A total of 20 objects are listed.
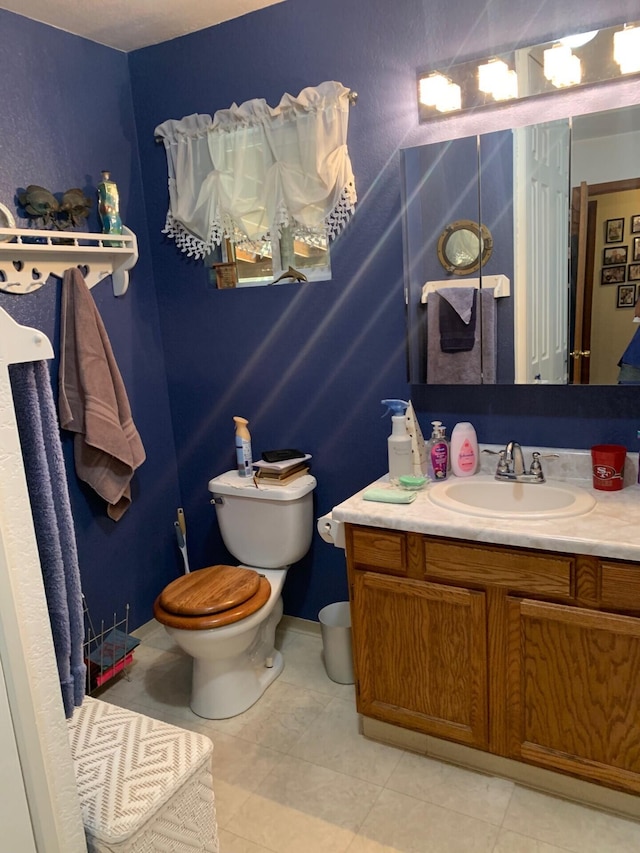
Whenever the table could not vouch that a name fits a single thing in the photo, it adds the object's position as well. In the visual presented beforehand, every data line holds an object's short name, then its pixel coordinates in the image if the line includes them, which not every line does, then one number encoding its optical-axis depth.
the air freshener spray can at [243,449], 2.47
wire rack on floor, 2.32
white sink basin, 1.77
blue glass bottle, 2.32
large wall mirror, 1.76
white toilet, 2.05
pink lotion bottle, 2.03
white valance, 2.16
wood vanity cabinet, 1.55
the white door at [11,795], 0.96
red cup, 1.80
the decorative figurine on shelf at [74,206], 2.20
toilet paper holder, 1.90
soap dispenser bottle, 2.02
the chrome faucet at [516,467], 1.94
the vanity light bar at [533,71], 1.69
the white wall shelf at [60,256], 2.04
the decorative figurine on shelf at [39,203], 2.10
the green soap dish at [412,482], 1.95
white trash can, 2.28
